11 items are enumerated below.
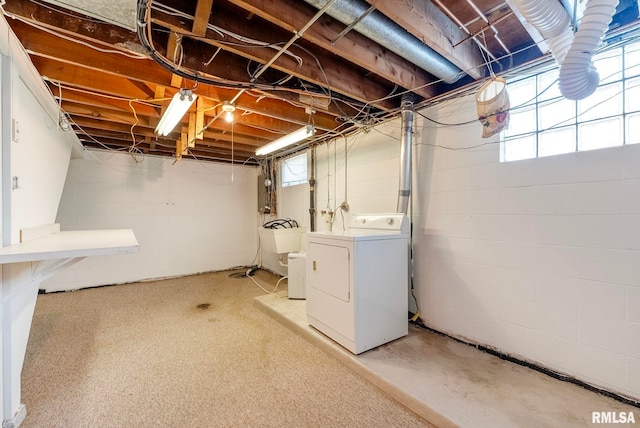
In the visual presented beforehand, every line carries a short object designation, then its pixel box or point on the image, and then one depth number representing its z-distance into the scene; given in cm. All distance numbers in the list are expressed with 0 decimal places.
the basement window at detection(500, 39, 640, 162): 155
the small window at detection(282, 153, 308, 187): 445
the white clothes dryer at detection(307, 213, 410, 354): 204
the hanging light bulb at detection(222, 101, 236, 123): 243
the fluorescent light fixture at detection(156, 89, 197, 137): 213
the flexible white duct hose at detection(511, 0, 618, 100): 115
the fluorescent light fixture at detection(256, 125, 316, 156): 287
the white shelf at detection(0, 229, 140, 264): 113
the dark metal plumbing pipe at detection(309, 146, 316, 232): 400
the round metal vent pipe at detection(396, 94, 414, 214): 246
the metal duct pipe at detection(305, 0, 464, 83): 147
